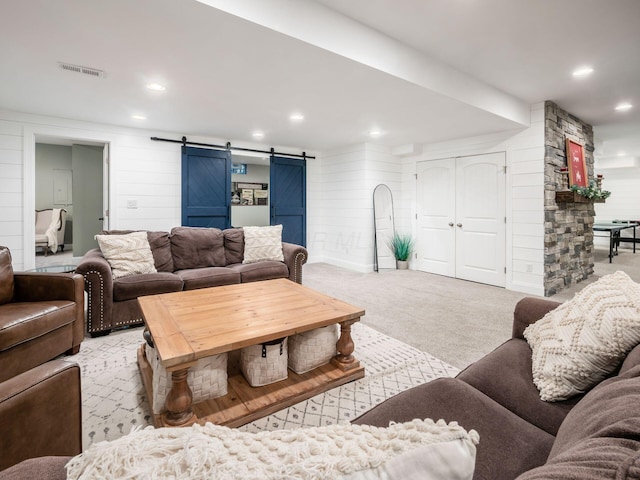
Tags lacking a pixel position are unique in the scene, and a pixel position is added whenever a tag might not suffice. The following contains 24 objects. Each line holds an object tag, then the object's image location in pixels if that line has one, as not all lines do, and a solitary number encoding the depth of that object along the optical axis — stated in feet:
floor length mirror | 19.35
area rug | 5.65
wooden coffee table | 5.17
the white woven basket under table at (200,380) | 5.47
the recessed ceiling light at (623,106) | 13.89
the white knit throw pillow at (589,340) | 3.39
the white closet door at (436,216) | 17.75
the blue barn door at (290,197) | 20.07
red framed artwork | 14.78
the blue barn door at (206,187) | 17.19
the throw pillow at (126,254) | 10.41
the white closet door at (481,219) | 15.46
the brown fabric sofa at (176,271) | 9.25
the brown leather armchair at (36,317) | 6.28
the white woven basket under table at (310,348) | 6.83
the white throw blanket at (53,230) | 22.00
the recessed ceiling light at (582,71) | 10.50
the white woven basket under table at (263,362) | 6.26
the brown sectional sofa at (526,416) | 1.44
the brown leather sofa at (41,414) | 3.13
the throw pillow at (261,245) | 13.41
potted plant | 19.75
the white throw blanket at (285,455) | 1.27
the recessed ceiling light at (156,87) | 10.25
